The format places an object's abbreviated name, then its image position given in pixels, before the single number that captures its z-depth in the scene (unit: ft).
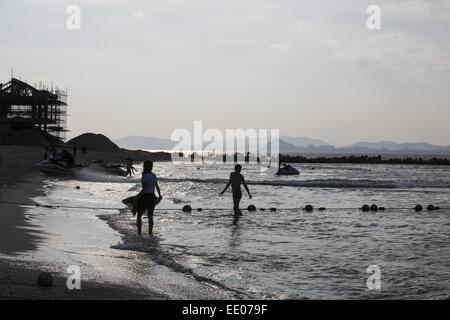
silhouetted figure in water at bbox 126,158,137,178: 172.96
